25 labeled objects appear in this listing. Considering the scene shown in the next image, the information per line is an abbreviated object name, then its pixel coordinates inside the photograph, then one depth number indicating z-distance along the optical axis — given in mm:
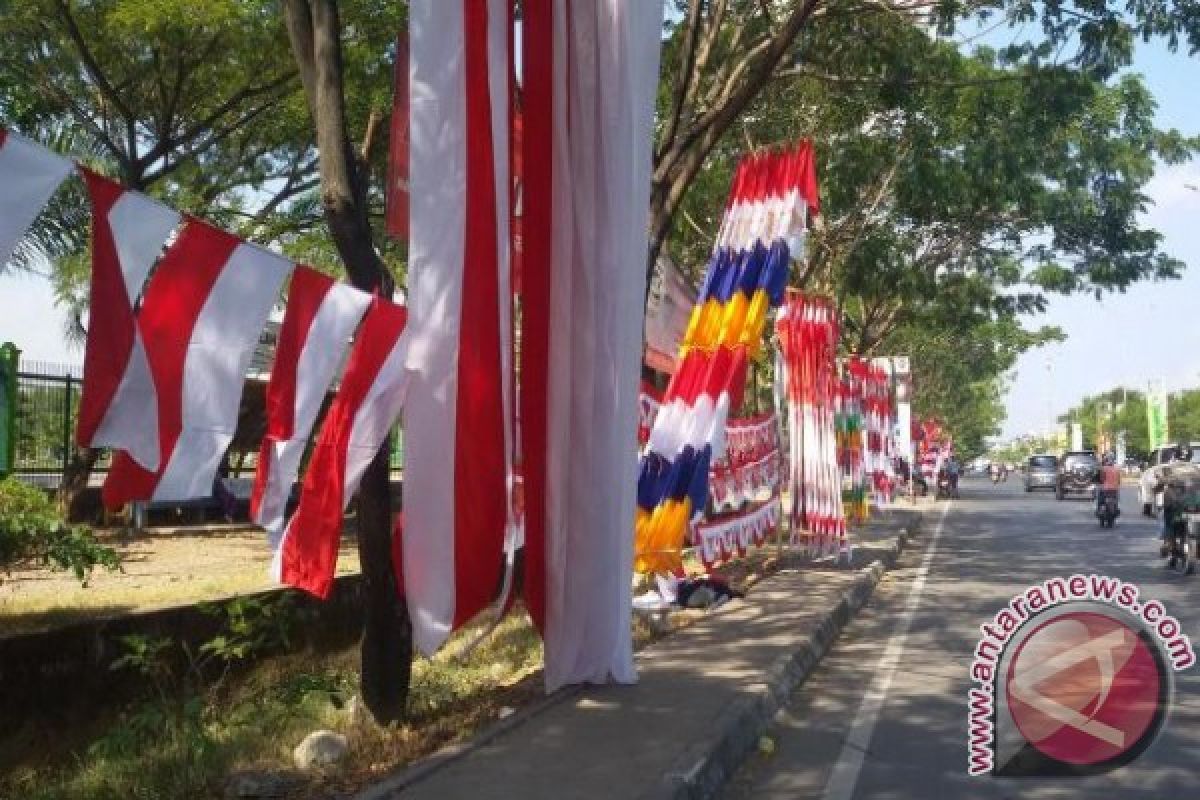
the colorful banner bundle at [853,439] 17672
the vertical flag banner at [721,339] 10273
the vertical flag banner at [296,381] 5055
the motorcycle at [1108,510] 23531
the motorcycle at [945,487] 43125
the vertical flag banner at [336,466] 5504
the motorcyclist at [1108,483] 23609
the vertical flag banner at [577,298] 6691
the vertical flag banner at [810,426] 14461
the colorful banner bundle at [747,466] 12031
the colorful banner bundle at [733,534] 11383
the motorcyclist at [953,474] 43219
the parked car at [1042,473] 48750
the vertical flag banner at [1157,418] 44438
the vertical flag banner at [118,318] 4094
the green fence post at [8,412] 8984
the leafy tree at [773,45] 10836
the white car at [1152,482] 27048
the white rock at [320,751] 5918
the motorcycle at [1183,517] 14227
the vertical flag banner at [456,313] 5789
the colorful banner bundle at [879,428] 21484
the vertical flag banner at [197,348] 4395
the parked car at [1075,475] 39031
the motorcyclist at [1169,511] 14609
